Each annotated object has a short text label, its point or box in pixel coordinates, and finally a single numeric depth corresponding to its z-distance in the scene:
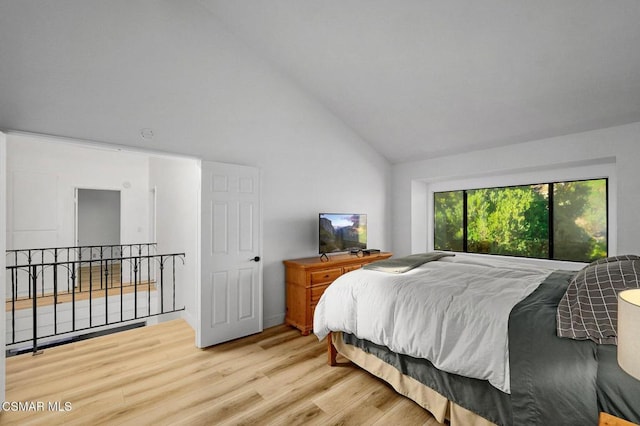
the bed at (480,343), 1.28
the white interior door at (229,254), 3.03
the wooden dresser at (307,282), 3.37
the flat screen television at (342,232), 3.74
